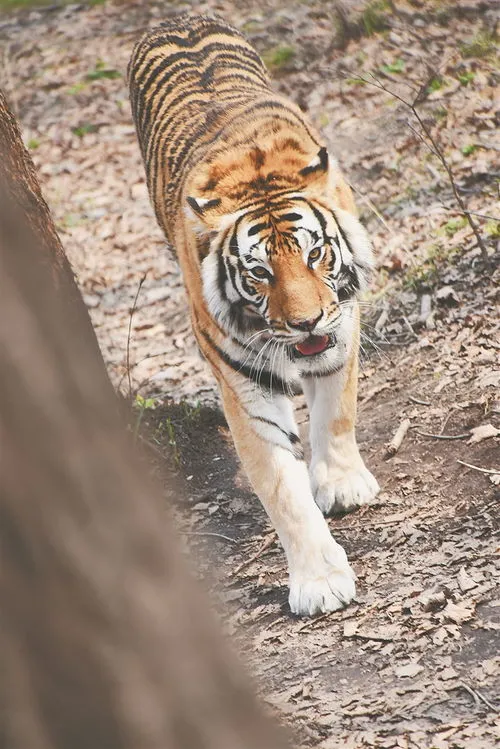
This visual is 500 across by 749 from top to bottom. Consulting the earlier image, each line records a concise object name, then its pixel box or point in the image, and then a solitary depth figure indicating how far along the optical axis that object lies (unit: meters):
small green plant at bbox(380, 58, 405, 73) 16.86
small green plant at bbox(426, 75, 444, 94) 15.41
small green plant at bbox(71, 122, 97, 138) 19.69
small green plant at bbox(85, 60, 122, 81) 21.20
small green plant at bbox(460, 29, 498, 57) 15.84
